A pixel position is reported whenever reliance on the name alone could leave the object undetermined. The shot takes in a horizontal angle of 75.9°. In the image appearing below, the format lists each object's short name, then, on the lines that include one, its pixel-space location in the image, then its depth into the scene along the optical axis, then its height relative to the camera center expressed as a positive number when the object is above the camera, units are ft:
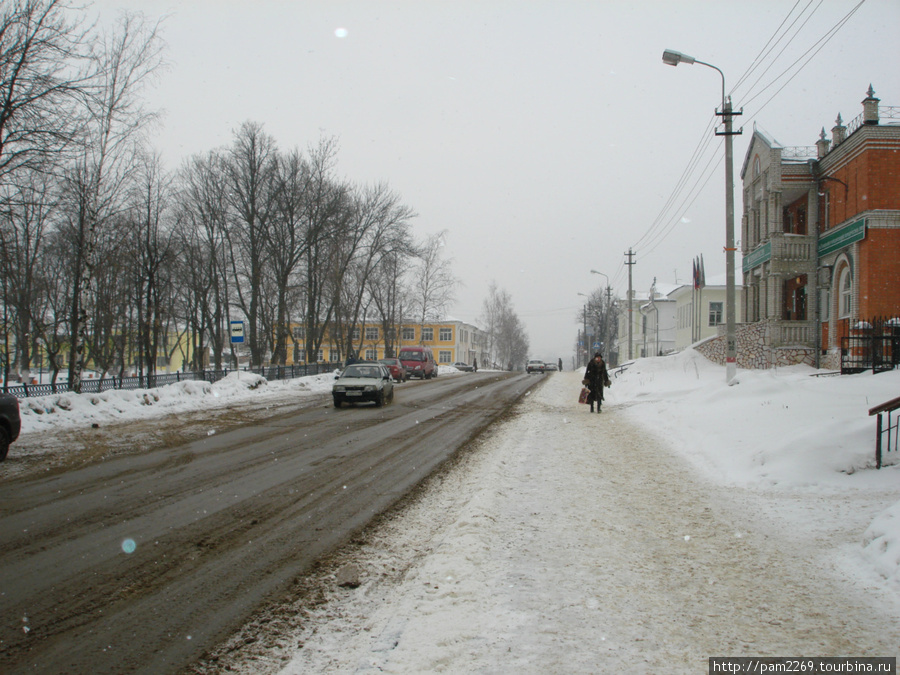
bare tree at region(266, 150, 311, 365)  122.31 +27.05
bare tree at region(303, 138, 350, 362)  125.49 +26.51
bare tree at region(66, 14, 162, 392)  63.52 +18.35
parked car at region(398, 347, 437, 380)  139.93 -1.58
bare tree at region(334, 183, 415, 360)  140.97 +29.38
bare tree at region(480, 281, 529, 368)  354.33 +16.54
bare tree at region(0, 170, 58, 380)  49.01 +13.30
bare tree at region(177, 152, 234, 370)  132.87 +26.99
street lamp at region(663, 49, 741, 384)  52.75 +12.61
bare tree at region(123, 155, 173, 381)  92.27 +20.58
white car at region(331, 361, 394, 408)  65.10 -3.58
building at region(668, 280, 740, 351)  156.56 +12.66
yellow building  315.58 +8.32
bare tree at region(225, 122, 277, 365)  117.70 +33.08
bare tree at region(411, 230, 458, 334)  217.77 +22.34
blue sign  74.02 +2.88
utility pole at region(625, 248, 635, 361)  130.62 +13.28
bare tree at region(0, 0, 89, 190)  46.78 +21.22
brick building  67.92 +15.67
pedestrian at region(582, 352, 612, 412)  59.36 -2.45
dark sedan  32.93 -4.01
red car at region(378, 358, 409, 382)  127.54 -3.24
